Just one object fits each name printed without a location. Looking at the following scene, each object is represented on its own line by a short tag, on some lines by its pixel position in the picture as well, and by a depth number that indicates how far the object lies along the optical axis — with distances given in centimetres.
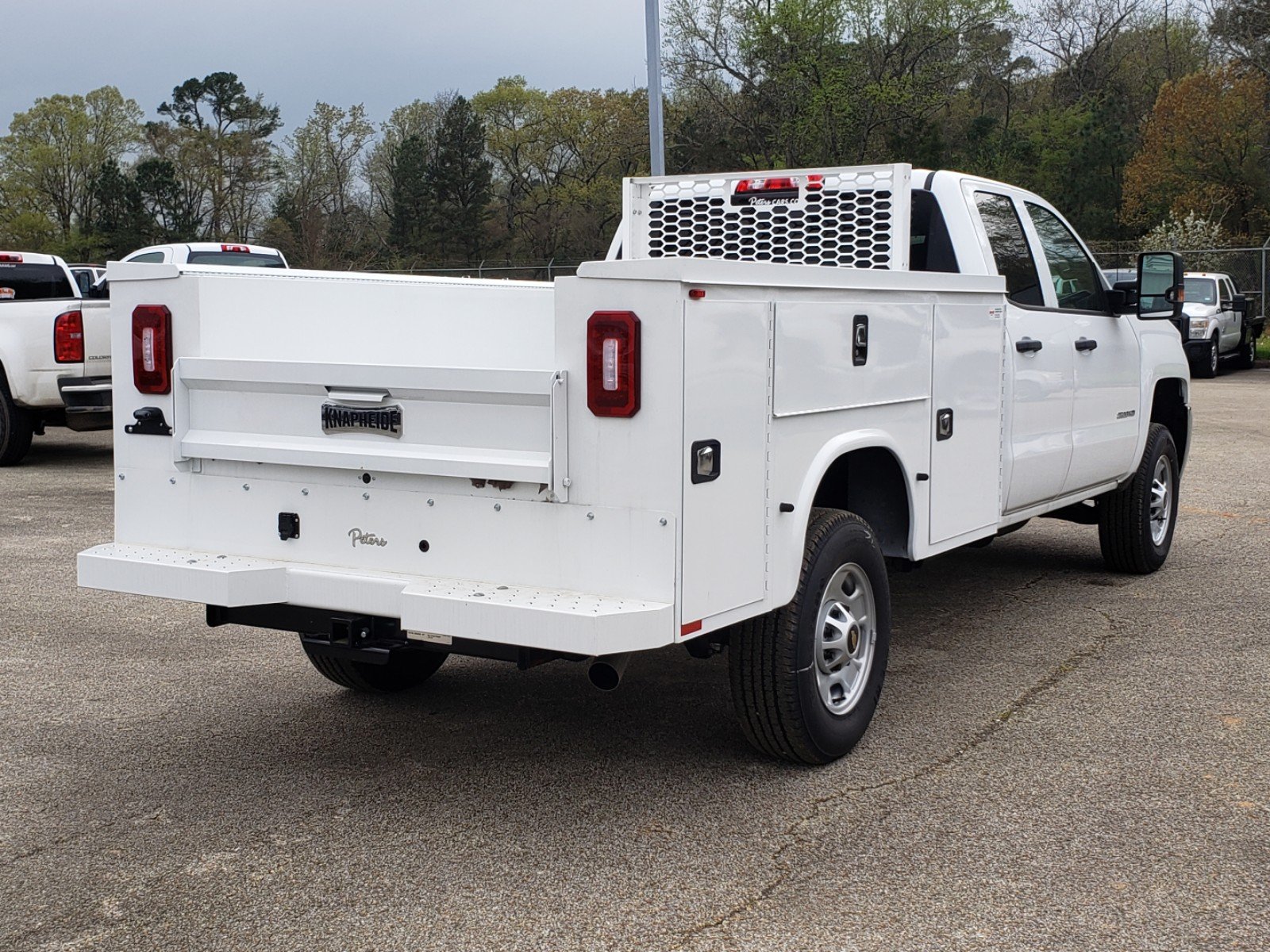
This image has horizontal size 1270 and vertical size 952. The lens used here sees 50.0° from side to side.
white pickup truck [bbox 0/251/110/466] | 1225
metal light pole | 1670
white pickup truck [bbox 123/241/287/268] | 1641
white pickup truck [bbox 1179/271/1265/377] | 2400
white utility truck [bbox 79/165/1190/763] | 367
